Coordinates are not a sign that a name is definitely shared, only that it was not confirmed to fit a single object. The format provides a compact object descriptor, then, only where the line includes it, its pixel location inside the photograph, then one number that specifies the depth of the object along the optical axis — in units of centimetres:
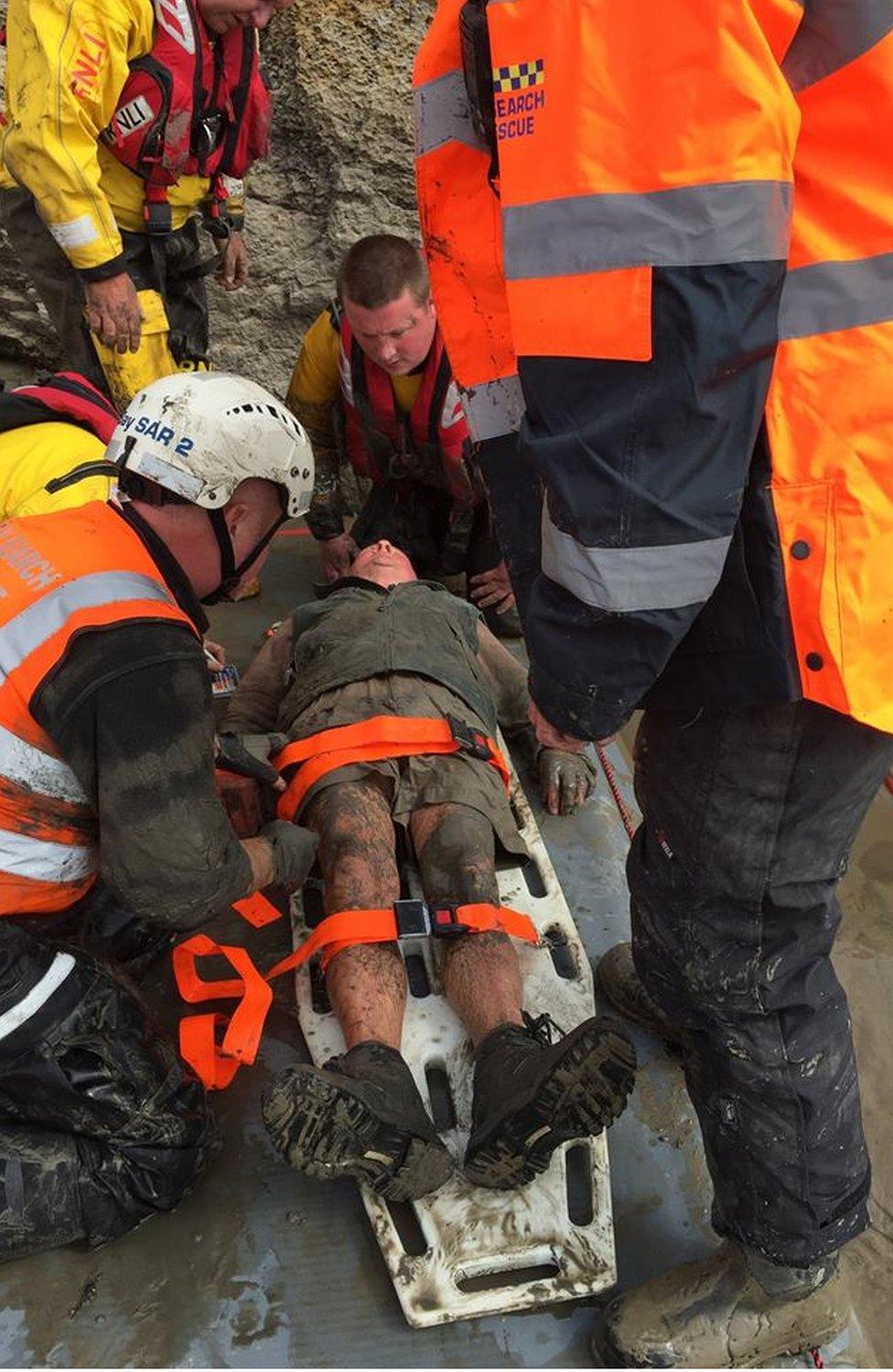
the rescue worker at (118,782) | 173
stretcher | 188
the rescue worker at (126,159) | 312
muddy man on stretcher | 186
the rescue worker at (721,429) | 112
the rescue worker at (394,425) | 372
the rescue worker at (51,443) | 256
